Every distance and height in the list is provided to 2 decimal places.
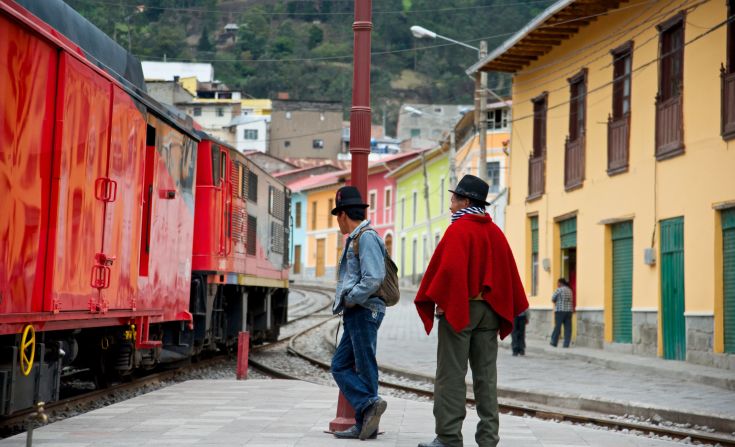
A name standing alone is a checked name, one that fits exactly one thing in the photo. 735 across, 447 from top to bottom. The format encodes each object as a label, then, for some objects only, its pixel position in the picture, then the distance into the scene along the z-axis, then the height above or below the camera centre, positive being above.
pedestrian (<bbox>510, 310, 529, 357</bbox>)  23.22 -0.53
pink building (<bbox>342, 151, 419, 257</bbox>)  69.69 +7.17
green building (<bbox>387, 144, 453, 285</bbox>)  59.38 +5.42
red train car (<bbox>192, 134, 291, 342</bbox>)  17.50 +1.13
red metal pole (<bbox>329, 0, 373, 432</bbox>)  10.01 +1.82
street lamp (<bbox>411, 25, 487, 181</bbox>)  28.22 +5.15
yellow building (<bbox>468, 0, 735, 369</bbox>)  19.08 +2.91
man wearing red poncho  7.97 +0.00
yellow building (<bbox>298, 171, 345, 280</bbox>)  74.51 +5.18
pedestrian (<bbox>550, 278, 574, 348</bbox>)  24.95 +0.08
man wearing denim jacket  8.83 -0.08
